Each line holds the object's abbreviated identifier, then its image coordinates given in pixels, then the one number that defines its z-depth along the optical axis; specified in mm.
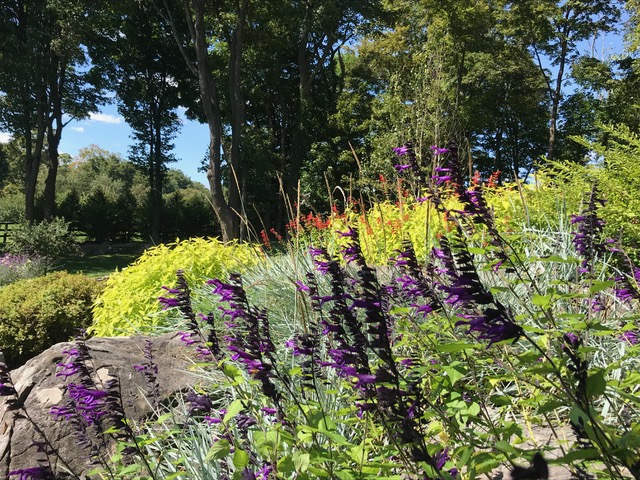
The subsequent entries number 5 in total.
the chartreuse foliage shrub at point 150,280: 4445
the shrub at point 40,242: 13844
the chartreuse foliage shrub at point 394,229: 4512
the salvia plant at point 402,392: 949
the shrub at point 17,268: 10668
